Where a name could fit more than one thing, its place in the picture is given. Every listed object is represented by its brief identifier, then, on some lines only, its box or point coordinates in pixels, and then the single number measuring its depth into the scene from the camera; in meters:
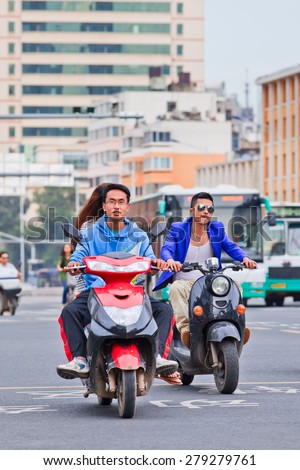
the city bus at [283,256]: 49.38
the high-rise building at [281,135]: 125.44
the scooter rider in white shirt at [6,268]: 41.47
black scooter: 14.67
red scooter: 12.60
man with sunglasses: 15.41
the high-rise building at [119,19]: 199.88
